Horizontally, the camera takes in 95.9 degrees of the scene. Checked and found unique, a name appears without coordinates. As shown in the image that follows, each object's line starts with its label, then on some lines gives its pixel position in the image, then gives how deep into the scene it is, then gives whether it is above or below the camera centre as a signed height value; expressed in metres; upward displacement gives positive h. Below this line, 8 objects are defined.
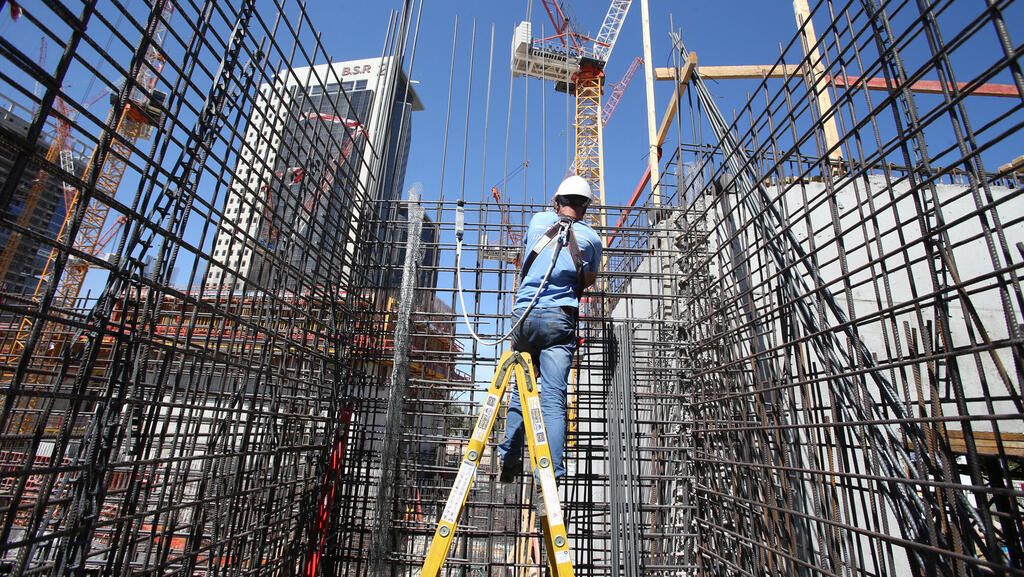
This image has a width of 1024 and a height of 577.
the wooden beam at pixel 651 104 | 9.96 +6.77
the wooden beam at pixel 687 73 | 5.71 +4.51
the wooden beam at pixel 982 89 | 9.65 +7.32
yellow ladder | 2.30 -0.28
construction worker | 3.19 +0.82
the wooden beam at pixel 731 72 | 8.04 +6.06
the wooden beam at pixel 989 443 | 5.20 -0.01
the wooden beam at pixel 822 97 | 8.62 +6.42
